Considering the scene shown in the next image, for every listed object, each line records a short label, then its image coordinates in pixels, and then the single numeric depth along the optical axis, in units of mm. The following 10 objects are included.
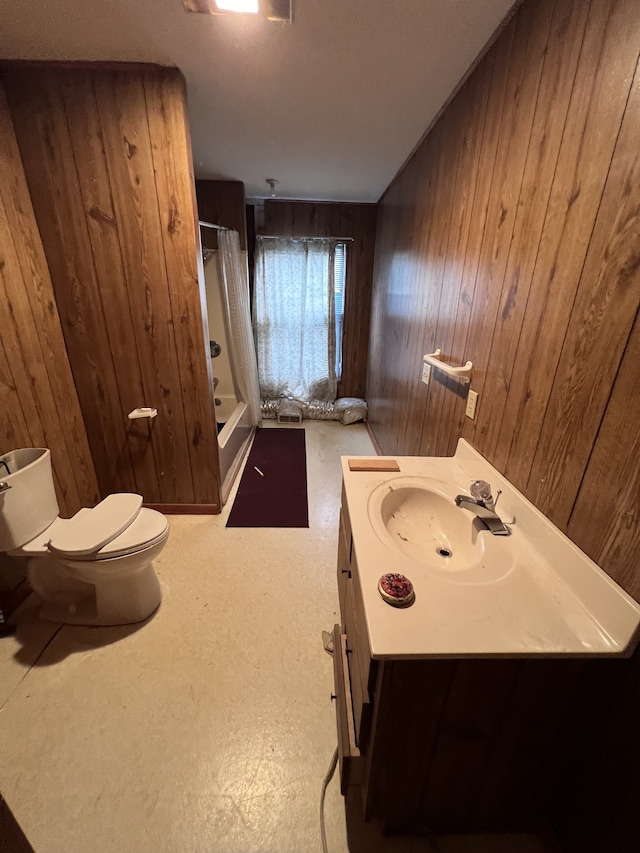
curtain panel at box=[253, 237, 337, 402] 3598
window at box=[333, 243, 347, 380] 3639
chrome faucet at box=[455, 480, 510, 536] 1014
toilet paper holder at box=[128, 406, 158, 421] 1974
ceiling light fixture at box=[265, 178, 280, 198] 2877
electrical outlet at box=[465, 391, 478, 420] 1346
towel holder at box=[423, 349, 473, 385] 1361
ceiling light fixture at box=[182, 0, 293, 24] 1134
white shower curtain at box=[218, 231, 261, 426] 2938
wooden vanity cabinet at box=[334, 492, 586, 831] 732
